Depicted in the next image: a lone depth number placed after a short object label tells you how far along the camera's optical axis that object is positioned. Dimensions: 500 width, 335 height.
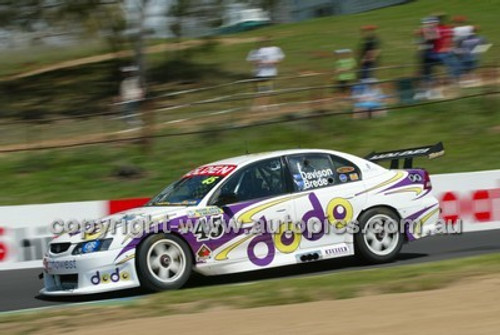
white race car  9.22
